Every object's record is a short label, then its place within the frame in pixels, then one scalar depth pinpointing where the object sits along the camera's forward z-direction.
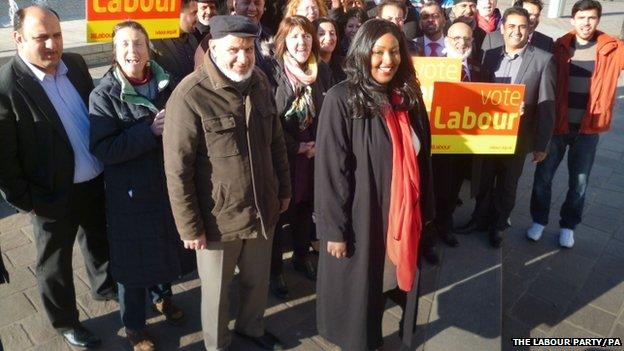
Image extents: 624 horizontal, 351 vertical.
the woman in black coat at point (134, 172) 2.60
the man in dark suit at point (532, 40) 4.00
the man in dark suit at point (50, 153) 2.60
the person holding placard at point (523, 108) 3.77
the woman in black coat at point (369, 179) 2.56
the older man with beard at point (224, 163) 2.38
